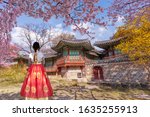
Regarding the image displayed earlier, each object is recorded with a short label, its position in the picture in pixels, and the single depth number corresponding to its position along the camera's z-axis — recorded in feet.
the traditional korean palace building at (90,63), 58.08
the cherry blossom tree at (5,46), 13.16
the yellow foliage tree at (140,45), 36.83
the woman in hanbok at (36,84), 14.10
